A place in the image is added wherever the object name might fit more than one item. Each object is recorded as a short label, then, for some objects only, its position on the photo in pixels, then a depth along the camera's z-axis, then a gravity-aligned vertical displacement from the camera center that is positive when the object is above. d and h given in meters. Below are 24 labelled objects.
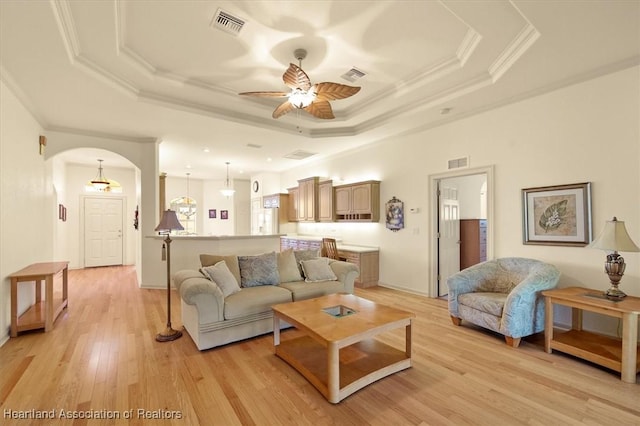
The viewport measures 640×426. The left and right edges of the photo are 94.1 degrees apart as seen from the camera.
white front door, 8.27 -0.51
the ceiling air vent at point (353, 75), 3.62 +1.72
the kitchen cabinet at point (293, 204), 8.26 +0.25
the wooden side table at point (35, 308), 3.31 -1.07
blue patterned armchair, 3.06 -0.96
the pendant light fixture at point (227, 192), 9.59 +0.68
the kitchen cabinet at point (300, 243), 7.13 -0.78
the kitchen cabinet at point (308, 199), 7.40 +0.34
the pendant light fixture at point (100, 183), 7.64 +0.79
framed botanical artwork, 3.33 -0.03
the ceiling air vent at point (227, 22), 2.62 +1.74
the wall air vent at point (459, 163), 4.51 +0.77
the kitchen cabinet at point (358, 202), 5.92 +0.23
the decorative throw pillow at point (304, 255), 4.30 -0.61
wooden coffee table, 2.23 -1.19
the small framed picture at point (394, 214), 5.51 -0.03
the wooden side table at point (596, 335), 2.42 -1.18
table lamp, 2.66 -0.30
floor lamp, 3.25 -0.17
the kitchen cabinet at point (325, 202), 6.91 +0.26
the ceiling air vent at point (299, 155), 6.88 +1.39
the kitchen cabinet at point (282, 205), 8.71 +0.23
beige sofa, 2.99 -0.90
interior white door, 5.10 -0.38
